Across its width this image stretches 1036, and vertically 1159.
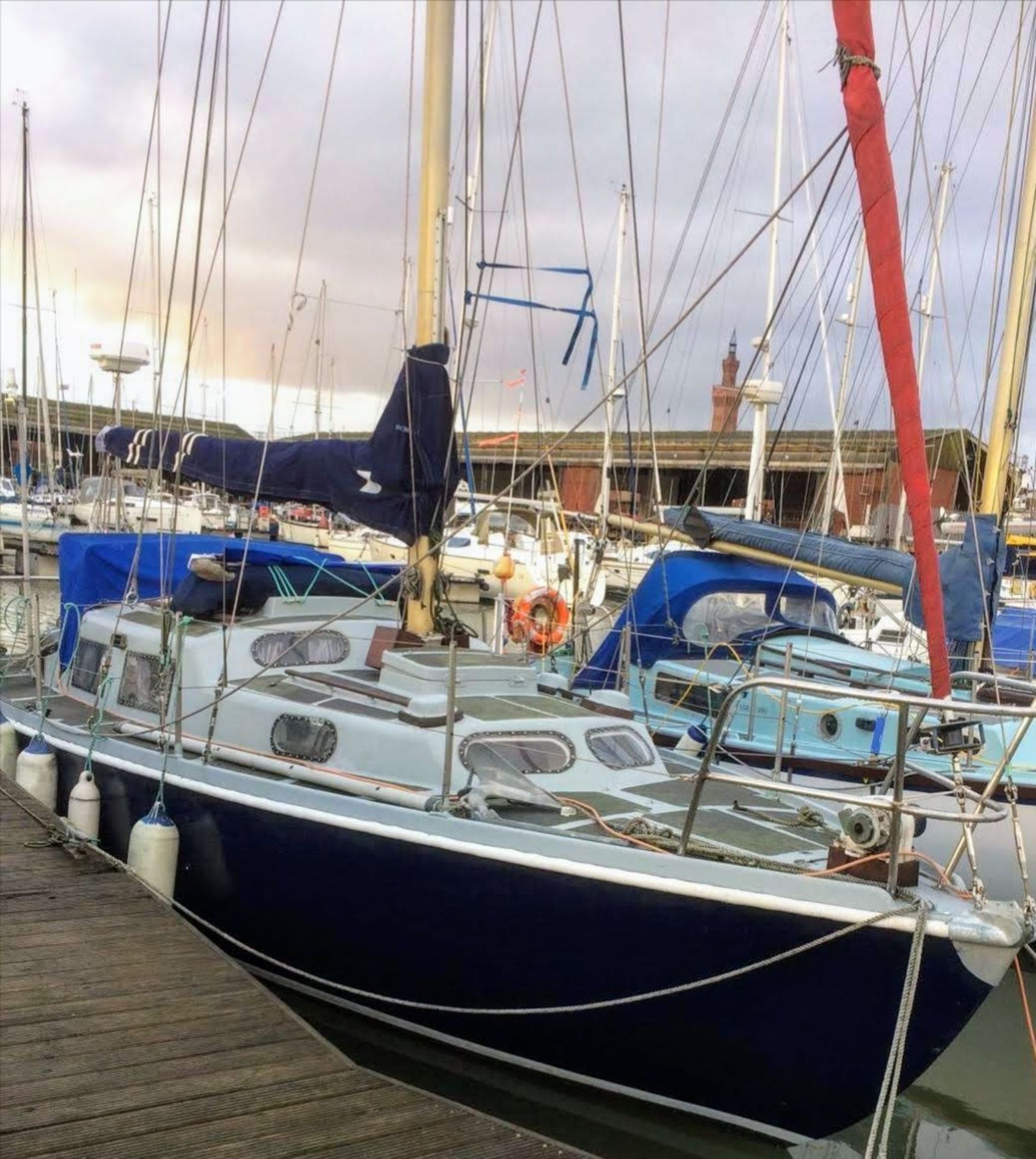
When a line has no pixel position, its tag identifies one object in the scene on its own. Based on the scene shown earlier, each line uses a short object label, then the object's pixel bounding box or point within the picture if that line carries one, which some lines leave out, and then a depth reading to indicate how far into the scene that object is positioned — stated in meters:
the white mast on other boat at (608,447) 15.38
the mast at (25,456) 8.61
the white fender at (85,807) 7.43
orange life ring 14.38
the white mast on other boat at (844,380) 14.52
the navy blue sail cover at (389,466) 8.05
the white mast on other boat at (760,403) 18.72
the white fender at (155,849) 6.74
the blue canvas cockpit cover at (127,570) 9.31
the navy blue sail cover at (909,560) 10.34
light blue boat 9.59
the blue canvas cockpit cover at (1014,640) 13.74
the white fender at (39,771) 8.08
